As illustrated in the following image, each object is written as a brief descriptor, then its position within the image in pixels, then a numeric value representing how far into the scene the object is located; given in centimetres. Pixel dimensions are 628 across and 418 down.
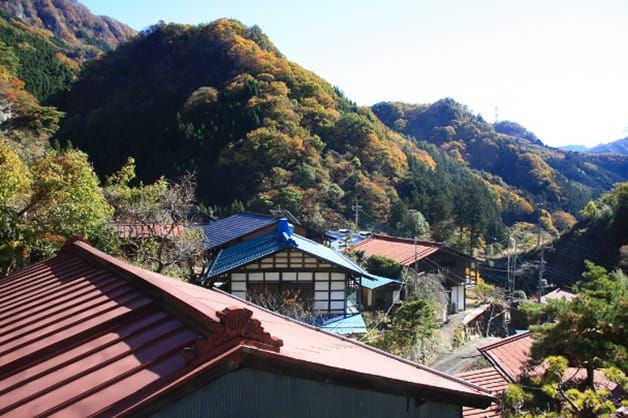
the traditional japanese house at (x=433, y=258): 2612
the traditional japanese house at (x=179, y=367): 306
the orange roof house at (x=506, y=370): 835
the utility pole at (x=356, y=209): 3812
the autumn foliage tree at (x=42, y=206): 1118
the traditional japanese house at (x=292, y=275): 1745
